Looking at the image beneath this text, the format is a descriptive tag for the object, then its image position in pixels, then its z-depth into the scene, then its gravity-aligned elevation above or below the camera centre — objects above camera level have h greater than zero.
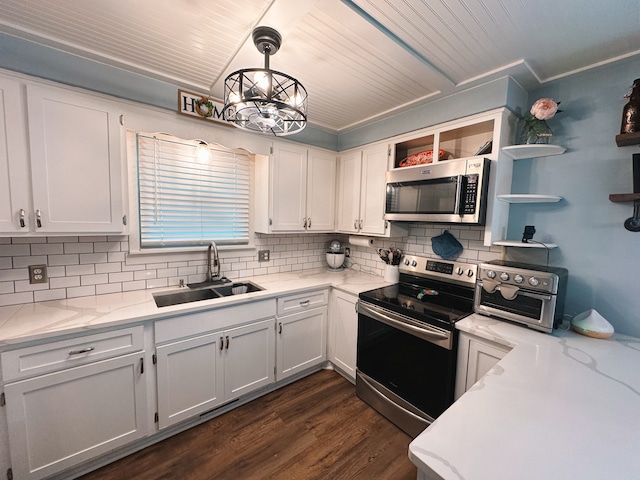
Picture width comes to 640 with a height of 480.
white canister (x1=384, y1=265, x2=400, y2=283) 2.49 -0.49
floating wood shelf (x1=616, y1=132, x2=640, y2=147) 1.37 +0.47
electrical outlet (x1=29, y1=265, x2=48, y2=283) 1.67 -0.39
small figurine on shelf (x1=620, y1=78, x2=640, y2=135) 1.38 +0.62
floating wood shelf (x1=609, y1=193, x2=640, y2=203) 1.38 +0.17
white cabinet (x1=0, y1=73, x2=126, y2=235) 1.42 +0.29
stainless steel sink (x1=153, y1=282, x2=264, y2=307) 2.03 -0.63
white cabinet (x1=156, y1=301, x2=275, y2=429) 1.71 -1.03
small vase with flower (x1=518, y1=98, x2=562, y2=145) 1.58 +0.65
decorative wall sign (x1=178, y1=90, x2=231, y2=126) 1.93 +0.83
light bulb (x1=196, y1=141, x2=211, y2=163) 2.27 +0.55
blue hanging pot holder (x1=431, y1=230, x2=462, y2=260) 2.17 -0.19
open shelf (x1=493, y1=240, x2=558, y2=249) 1.64 -0.12
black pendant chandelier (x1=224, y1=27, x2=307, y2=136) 1.06 +0.47
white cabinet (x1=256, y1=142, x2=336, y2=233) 2.46 +0.29
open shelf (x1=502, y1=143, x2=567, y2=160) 1.63 +0.48
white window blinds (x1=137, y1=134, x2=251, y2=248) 2.08 +0.20
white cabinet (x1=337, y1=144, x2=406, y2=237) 2.43 +0.28
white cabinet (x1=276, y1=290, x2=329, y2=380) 2.23 -1.01
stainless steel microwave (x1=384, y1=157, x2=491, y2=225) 1.74 +0.22
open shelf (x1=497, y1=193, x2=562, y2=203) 1.63 +0.18
